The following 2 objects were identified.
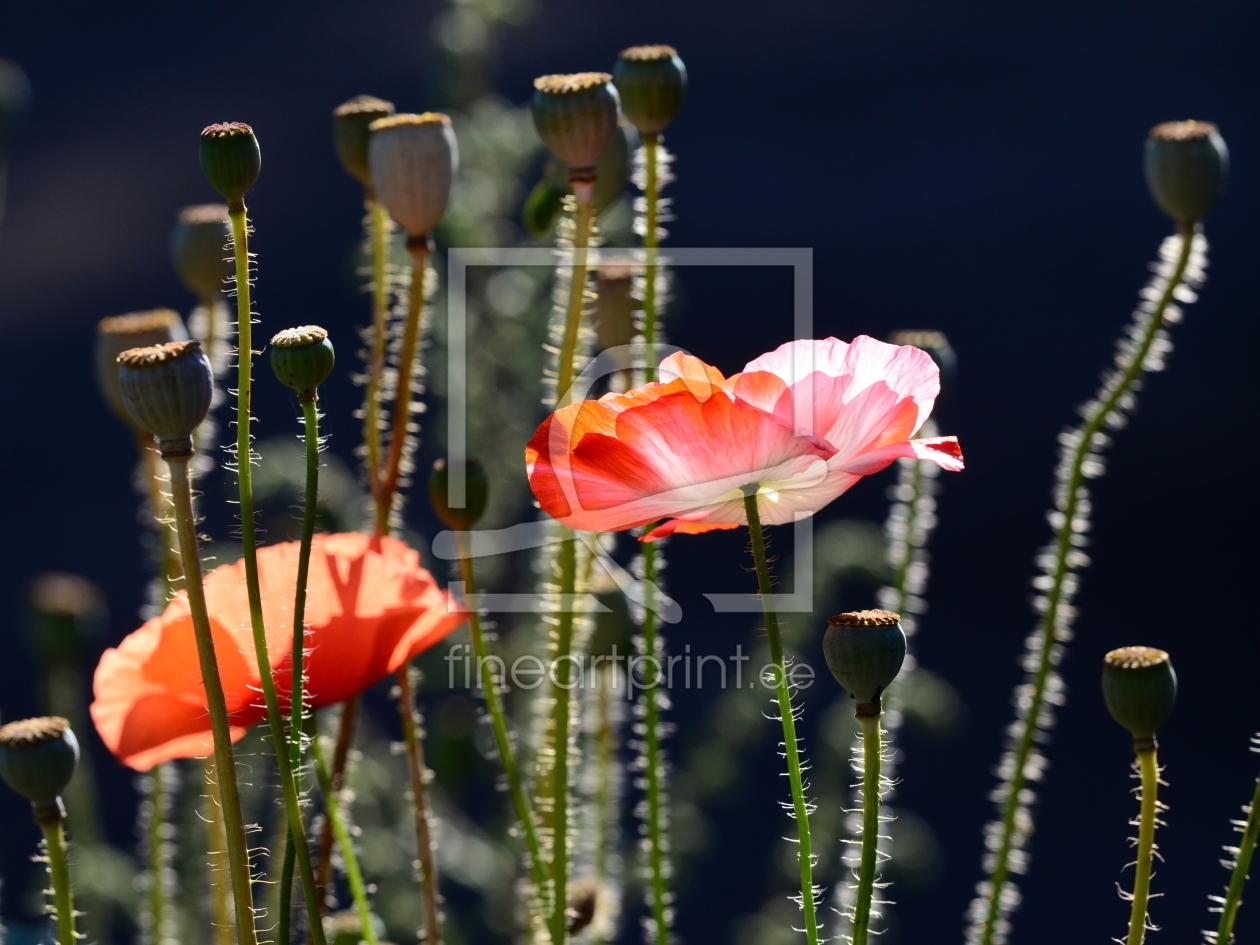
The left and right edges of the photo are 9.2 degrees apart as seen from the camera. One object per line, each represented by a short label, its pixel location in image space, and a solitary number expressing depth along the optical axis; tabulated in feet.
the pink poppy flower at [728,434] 4.08
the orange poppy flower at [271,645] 4.19
